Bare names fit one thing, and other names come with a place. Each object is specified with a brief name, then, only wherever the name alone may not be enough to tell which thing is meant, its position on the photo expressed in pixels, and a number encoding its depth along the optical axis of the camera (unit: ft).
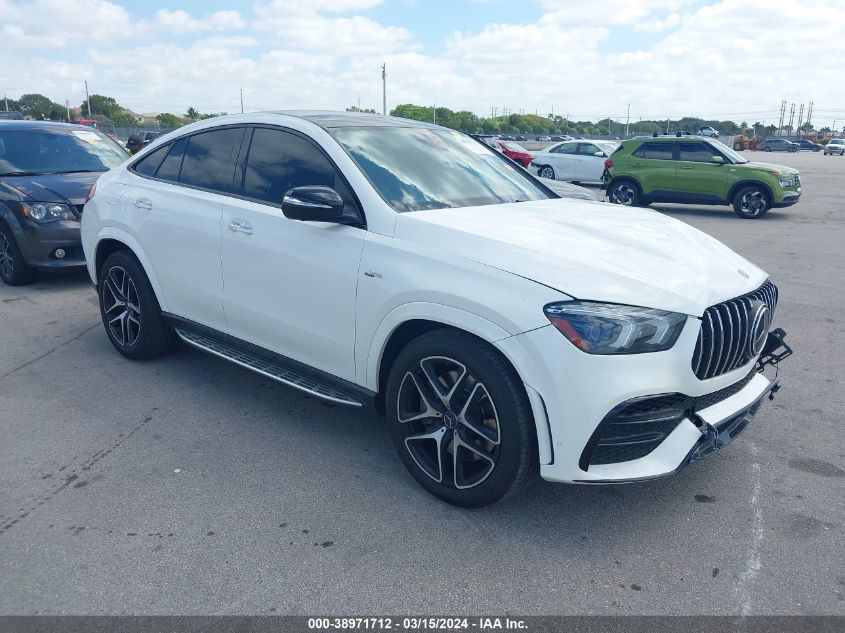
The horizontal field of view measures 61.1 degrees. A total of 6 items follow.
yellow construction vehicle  254.88
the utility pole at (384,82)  209.68
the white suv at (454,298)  9.55
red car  74.43
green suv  49.62
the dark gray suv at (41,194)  24.67
